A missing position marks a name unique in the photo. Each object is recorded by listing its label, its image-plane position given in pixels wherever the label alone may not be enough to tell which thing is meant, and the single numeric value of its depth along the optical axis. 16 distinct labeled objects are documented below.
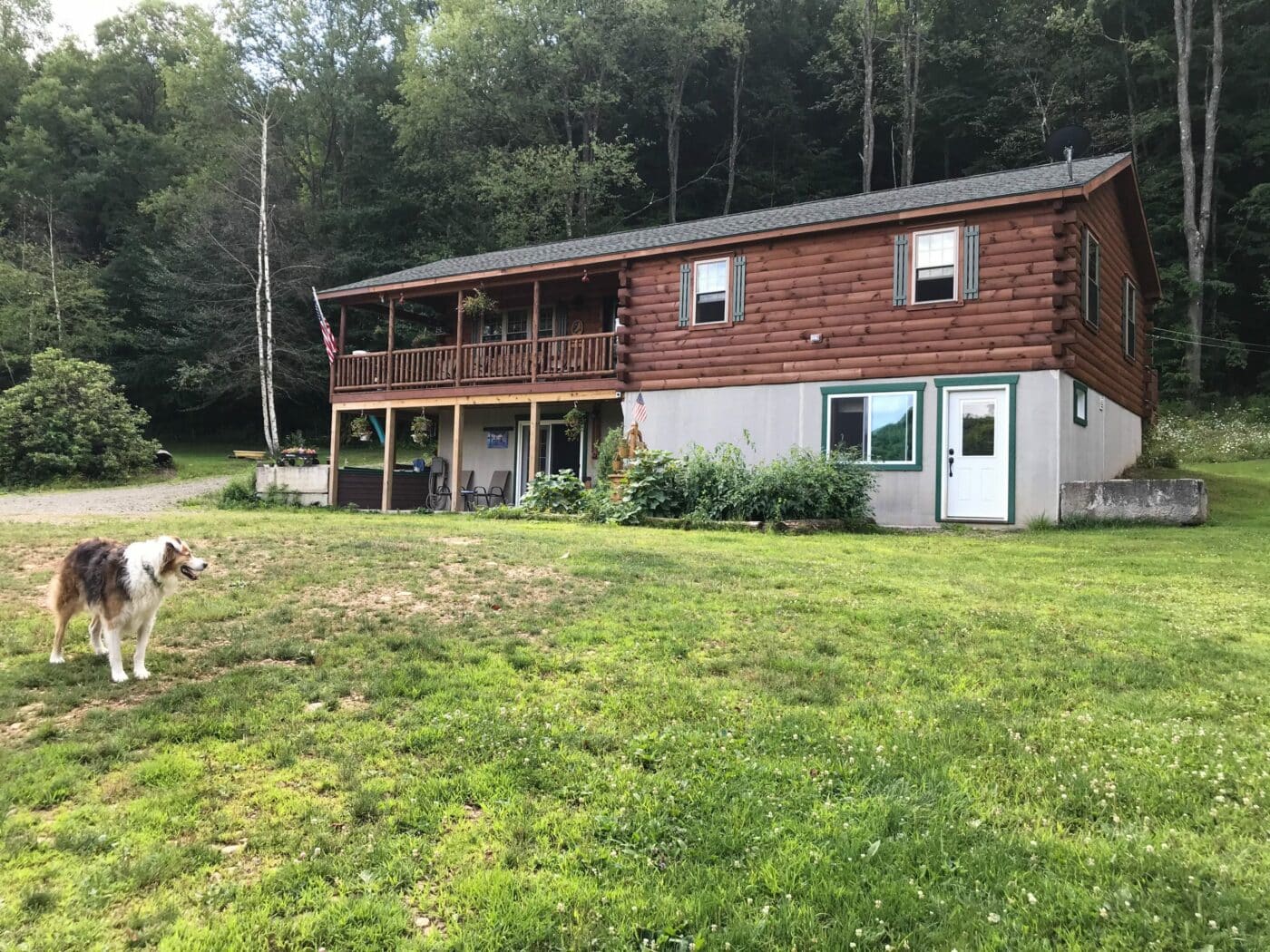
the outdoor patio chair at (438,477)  20.73
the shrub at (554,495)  14.82
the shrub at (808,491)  12.41
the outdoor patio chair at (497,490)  19.53
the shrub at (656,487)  13.29
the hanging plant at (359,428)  20.48
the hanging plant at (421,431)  20.53
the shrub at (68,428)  22.06
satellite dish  17.28
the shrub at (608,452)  15.98
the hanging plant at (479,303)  19.28
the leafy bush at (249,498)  18.44
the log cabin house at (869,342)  13.05
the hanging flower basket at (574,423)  17.88
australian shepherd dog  4.45
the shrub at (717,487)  12.66
